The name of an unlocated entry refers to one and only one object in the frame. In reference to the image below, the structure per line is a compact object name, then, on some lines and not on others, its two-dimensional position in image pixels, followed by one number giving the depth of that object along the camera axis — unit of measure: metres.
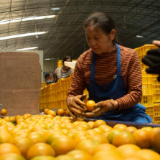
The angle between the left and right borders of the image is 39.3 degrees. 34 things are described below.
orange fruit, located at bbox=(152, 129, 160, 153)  0.97
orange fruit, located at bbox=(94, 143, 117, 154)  0.84
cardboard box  3.81
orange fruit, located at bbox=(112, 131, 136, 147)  1.00
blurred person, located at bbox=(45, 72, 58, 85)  6.21
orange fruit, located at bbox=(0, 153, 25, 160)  0.70
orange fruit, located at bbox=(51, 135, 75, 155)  0.92
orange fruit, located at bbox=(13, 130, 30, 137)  1.22
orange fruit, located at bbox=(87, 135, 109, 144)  1.03
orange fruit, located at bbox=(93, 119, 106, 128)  1.71
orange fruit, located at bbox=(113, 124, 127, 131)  1.49
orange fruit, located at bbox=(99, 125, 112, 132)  1.47
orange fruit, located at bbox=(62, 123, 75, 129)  1.60
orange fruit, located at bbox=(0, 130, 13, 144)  1.12
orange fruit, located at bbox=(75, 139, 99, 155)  0.89
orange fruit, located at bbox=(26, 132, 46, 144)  1.07
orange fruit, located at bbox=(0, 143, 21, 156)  0.84
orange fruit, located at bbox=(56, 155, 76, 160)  0.67
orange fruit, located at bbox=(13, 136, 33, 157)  0.95
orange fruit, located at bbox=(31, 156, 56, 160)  0.68
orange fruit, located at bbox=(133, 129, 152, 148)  1.06
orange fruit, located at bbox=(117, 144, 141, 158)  0.80
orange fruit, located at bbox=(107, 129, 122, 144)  1.11
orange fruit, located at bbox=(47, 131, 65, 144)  1.06
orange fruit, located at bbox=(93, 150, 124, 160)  0.67
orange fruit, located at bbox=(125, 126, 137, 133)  1.34
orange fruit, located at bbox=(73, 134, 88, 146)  1.07
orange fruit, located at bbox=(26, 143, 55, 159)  0.83
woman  2.02
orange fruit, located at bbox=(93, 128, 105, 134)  1.39
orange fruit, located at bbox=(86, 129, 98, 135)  1.29
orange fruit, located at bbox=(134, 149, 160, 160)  0.72
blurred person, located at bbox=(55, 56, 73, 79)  5.87
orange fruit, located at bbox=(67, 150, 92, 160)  0.72
